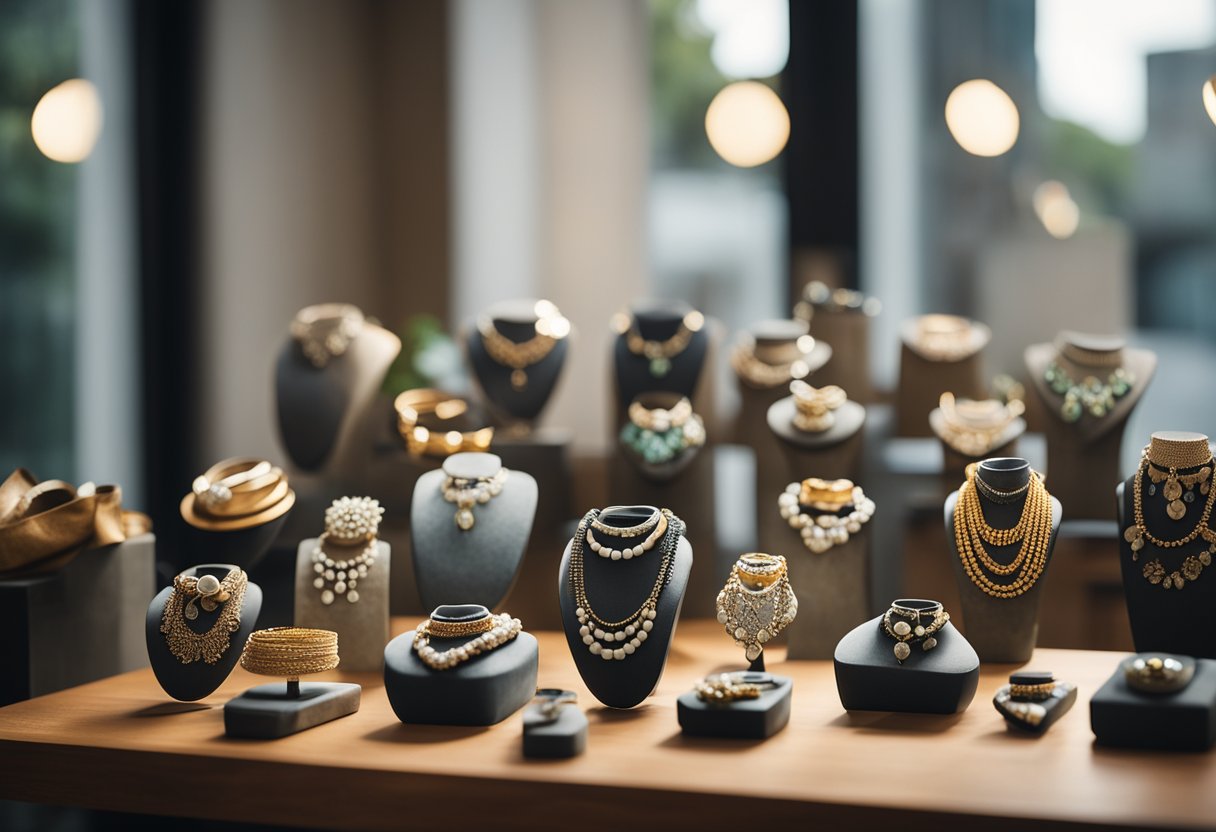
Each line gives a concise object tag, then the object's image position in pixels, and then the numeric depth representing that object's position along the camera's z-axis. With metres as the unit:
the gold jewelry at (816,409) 2.54
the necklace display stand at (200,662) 2.20
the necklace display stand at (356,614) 2.41
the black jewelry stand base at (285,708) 2.03
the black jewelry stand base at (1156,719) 1.82
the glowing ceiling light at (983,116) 3.77
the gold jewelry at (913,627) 2.04
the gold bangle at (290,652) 2.02
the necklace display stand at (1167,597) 2.16
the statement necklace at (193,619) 2.19
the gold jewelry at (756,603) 2.14
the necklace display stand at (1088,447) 2.56
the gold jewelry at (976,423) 2.63
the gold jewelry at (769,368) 2.89
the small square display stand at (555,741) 1.87
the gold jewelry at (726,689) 1.96
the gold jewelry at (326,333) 3.00
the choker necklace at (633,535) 2.07
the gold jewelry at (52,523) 2.44
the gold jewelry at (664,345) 2.96
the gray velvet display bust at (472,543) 2.41
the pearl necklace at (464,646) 2.02
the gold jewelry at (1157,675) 1.86
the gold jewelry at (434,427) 2.73
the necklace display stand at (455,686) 2.02
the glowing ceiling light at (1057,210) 3.92
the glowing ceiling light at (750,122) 4.06
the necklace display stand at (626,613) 2.04
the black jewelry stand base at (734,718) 1.93
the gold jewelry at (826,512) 2.39
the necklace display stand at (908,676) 2.02
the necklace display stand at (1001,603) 2.27
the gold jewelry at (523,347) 2.99
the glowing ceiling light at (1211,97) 2.44
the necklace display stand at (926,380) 3.00
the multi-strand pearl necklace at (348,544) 2.40
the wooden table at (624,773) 1.67
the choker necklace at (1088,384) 2.56
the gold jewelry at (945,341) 2.99
